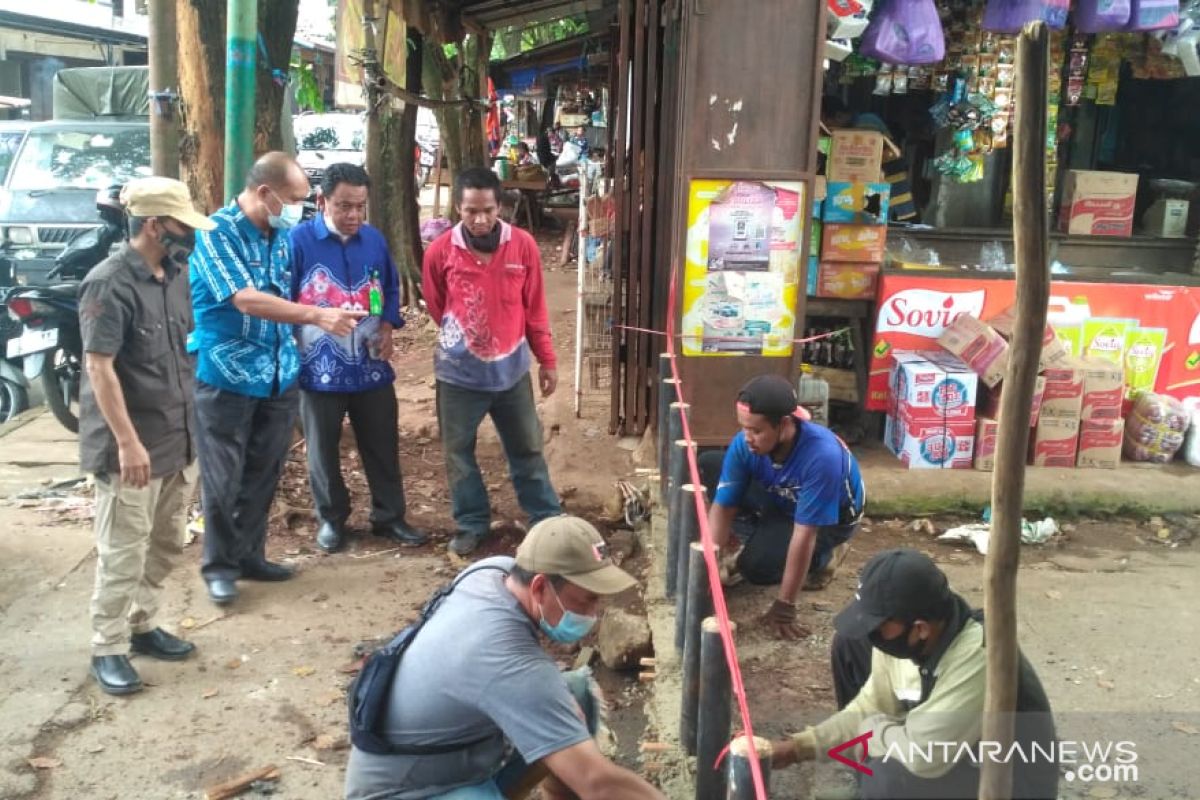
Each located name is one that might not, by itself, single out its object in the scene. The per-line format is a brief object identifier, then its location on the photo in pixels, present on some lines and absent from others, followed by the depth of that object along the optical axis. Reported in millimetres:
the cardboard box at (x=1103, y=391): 5828
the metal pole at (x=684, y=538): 3398
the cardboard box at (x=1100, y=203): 6633
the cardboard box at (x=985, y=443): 5742
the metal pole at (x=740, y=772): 1953
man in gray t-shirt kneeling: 2279
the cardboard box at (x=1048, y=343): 5828
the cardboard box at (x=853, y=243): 6105
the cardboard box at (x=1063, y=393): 5773
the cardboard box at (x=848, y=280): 6148
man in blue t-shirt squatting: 3891
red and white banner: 6070
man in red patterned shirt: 4918
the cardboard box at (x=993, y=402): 5738
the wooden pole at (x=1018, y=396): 1348
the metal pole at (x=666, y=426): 4328
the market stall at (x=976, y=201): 5820
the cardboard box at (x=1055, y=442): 5812
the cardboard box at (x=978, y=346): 5742
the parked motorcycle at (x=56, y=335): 6953
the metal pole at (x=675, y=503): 3793
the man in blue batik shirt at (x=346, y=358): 4730
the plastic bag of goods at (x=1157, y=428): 5977
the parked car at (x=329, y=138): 20641
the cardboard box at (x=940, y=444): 5773
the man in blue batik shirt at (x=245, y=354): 4230
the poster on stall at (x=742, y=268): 5219
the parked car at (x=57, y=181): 8742
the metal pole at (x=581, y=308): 6906
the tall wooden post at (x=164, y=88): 5379
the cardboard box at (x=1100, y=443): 5867
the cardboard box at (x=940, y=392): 5723
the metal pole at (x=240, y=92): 4676
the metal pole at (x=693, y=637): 2934
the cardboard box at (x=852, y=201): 6152
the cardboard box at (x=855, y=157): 6152
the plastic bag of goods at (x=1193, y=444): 5969
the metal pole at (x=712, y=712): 2479
